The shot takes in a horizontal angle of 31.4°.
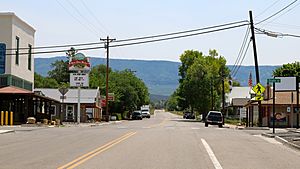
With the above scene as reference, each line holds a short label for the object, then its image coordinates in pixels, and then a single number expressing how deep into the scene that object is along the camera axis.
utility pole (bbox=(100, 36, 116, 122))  69.89
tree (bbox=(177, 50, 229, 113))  91.62
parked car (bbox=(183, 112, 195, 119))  114.62
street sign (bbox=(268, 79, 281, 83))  37.54
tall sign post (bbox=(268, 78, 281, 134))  37.54
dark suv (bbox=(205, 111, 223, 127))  57.54
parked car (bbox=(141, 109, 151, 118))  118.01
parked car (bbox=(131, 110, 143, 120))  95.12
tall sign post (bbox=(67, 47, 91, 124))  62.75
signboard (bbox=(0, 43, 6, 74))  56.84
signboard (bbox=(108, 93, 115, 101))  83.75
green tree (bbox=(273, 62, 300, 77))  82.71
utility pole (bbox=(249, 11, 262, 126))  47.18
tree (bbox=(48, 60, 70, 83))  147.38
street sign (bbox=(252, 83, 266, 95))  45.41
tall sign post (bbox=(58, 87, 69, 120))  48.90
